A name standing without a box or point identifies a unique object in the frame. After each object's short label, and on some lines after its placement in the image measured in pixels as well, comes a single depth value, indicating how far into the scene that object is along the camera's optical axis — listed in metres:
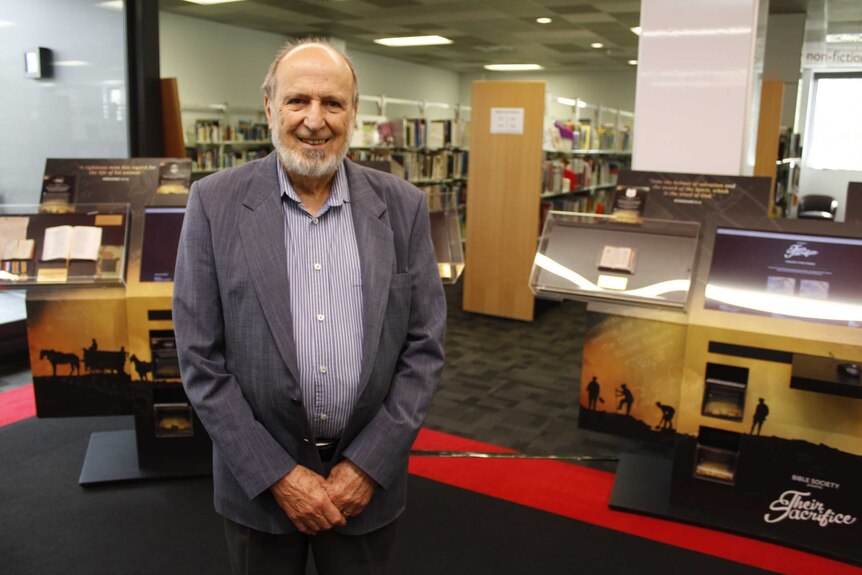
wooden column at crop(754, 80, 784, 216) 5.60
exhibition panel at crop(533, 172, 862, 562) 2.43
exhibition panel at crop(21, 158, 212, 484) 2.83
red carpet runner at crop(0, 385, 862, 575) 2.50
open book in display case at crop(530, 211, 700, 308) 2.61
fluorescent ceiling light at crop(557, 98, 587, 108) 7.37
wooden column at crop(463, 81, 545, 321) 5.77
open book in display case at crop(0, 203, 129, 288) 2.68
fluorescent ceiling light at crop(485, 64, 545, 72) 13.83
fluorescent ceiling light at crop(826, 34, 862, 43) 8.21
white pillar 3.19
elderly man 1.39
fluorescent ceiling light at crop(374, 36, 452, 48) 10.40
